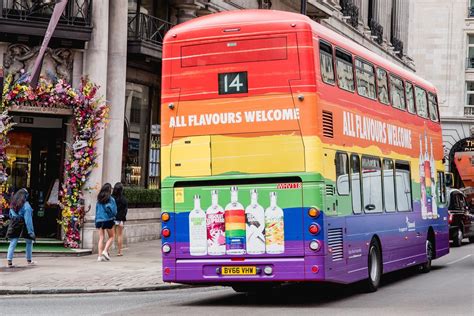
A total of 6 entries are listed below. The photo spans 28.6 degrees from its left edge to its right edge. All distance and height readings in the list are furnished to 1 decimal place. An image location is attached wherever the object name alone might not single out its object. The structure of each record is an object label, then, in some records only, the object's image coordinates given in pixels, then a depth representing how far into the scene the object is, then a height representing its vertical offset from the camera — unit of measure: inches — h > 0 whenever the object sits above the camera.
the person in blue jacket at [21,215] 773.3 +42.2
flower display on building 911.7 +130.4
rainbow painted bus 542.0 +65.4
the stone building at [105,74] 909.2 +197.7
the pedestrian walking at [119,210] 895.1 +52.3
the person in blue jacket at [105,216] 850.1 +44.6
